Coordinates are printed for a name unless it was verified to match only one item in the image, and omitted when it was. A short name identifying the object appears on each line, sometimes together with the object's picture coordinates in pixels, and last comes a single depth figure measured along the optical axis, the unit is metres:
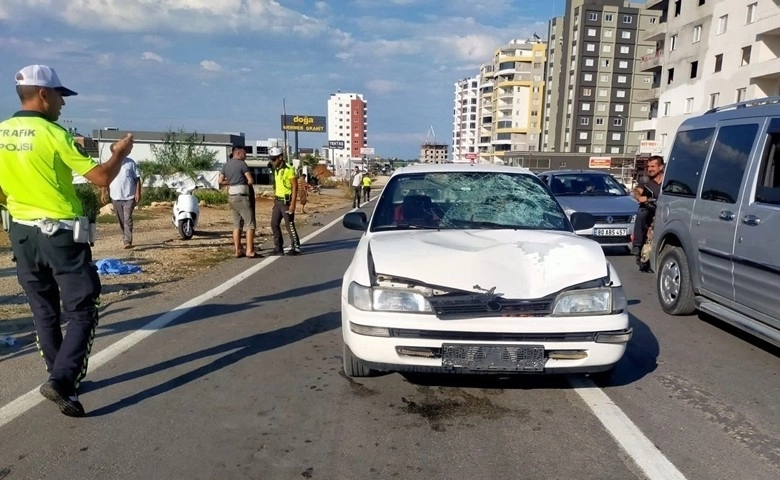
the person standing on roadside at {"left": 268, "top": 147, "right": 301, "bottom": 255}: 10.22
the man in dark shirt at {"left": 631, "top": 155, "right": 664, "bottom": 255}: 9.03
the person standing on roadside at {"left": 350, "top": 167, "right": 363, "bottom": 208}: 25.77
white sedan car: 3.49
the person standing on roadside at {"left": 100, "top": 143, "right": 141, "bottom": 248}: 10.00
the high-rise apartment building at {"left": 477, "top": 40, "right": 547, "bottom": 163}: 95.00
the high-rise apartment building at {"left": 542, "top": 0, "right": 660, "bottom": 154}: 76.31
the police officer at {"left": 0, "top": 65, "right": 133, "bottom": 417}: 3.32
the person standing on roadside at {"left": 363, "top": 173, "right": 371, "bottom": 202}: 29.35
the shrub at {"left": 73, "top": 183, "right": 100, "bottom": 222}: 17.35
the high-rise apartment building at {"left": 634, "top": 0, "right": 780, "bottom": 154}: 33.47
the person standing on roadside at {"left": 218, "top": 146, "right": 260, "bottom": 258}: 9.39
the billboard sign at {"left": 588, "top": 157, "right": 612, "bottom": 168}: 46.43
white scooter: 12.20
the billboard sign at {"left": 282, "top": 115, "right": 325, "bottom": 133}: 63.59
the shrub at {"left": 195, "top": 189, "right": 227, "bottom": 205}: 24.81
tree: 38.12
